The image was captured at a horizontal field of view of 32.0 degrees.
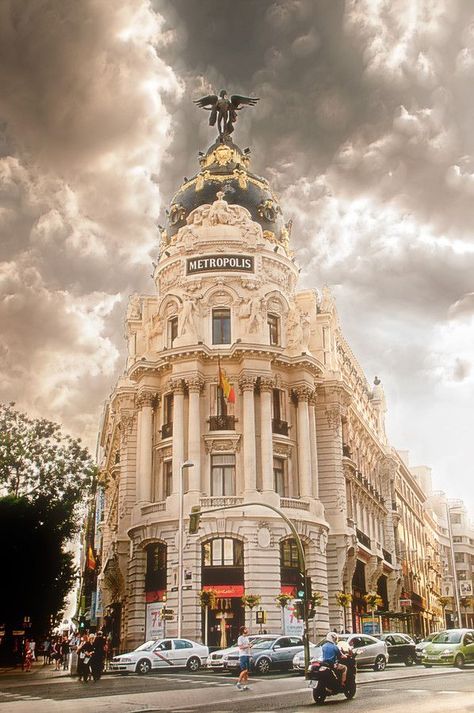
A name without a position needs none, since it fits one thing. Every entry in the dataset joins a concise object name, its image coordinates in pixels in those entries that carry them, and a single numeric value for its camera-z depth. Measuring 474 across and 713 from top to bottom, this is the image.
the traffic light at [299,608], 32.85
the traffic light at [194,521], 35.75
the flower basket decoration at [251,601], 47.94
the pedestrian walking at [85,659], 32.88
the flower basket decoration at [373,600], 58.00
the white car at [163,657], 36.97
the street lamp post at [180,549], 45.88
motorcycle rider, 22.25
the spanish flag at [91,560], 75.28
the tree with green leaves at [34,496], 48.56
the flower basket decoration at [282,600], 49.28
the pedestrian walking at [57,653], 50.04
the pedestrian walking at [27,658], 44.34
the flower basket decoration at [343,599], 53.09
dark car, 41.62
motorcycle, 21.81
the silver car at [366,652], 36.22
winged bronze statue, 69.00
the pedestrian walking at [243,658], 27.00
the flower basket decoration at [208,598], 48.34
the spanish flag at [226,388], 52.66
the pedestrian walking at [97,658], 32.91
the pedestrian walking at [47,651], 57.28
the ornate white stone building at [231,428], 51.28
